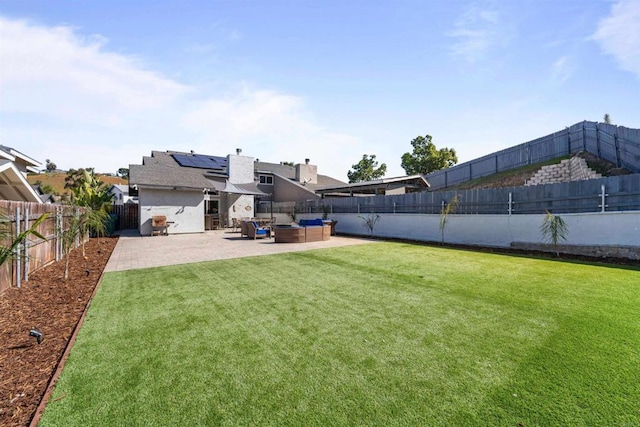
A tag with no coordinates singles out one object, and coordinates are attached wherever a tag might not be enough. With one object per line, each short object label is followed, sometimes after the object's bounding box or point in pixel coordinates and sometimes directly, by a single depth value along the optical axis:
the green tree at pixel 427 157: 37.75
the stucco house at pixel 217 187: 16.38
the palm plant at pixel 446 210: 12.80
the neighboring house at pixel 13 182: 8.75
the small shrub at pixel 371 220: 16.79
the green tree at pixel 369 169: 48.30
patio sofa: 13.46
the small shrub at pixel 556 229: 9.58
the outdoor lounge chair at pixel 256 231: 14.98
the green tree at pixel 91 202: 8.45
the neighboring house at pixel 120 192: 35.53
